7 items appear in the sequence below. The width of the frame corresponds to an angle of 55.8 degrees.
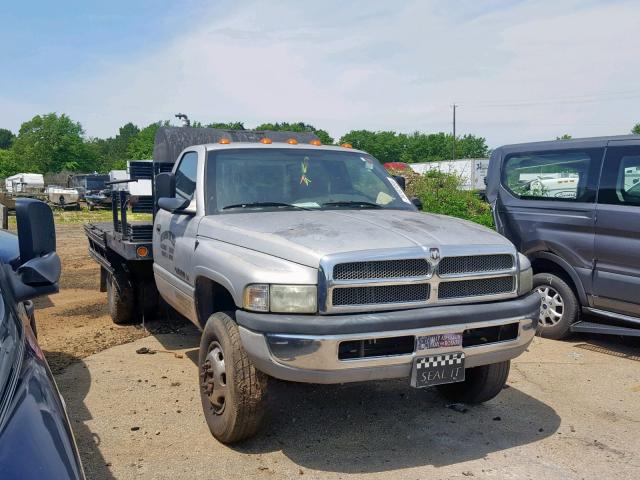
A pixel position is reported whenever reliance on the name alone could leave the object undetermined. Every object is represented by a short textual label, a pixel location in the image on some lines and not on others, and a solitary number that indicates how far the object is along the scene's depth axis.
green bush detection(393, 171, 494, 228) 12.51
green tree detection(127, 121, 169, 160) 73.01
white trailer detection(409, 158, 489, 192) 31.91
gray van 5.86
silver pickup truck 3.33
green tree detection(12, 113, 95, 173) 69.56
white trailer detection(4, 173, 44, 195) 36.48
